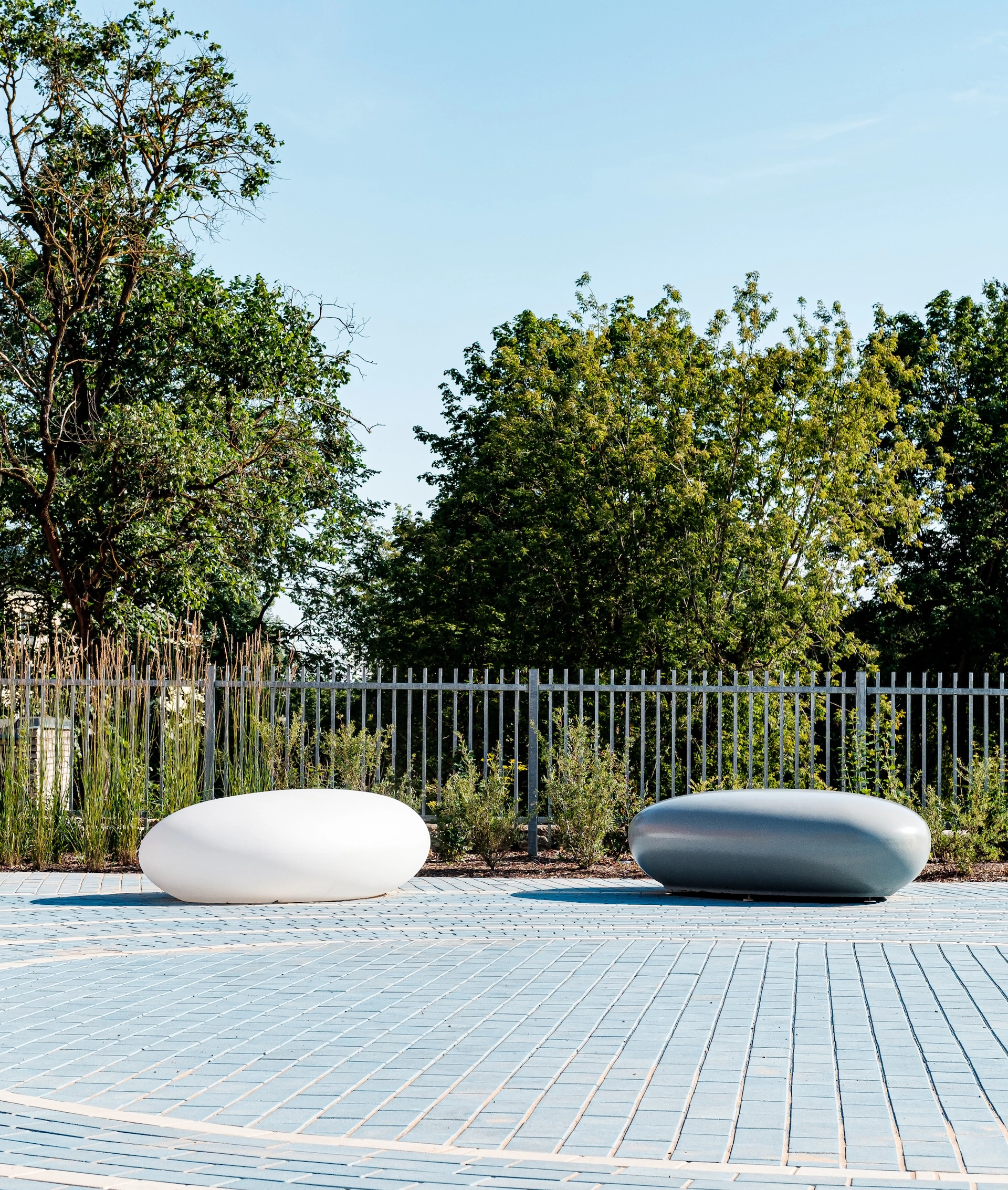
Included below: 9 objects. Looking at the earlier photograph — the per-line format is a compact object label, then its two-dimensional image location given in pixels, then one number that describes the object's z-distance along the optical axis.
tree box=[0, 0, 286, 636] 18.11
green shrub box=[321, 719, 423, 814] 13.14
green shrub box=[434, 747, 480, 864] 12.79
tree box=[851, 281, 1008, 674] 29.19
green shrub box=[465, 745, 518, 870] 12.68
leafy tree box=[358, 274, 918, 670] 20.28
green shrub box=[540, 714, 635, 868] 12.64
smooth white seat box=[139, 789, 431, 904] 9.84
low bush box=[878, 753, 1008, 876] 12.62
